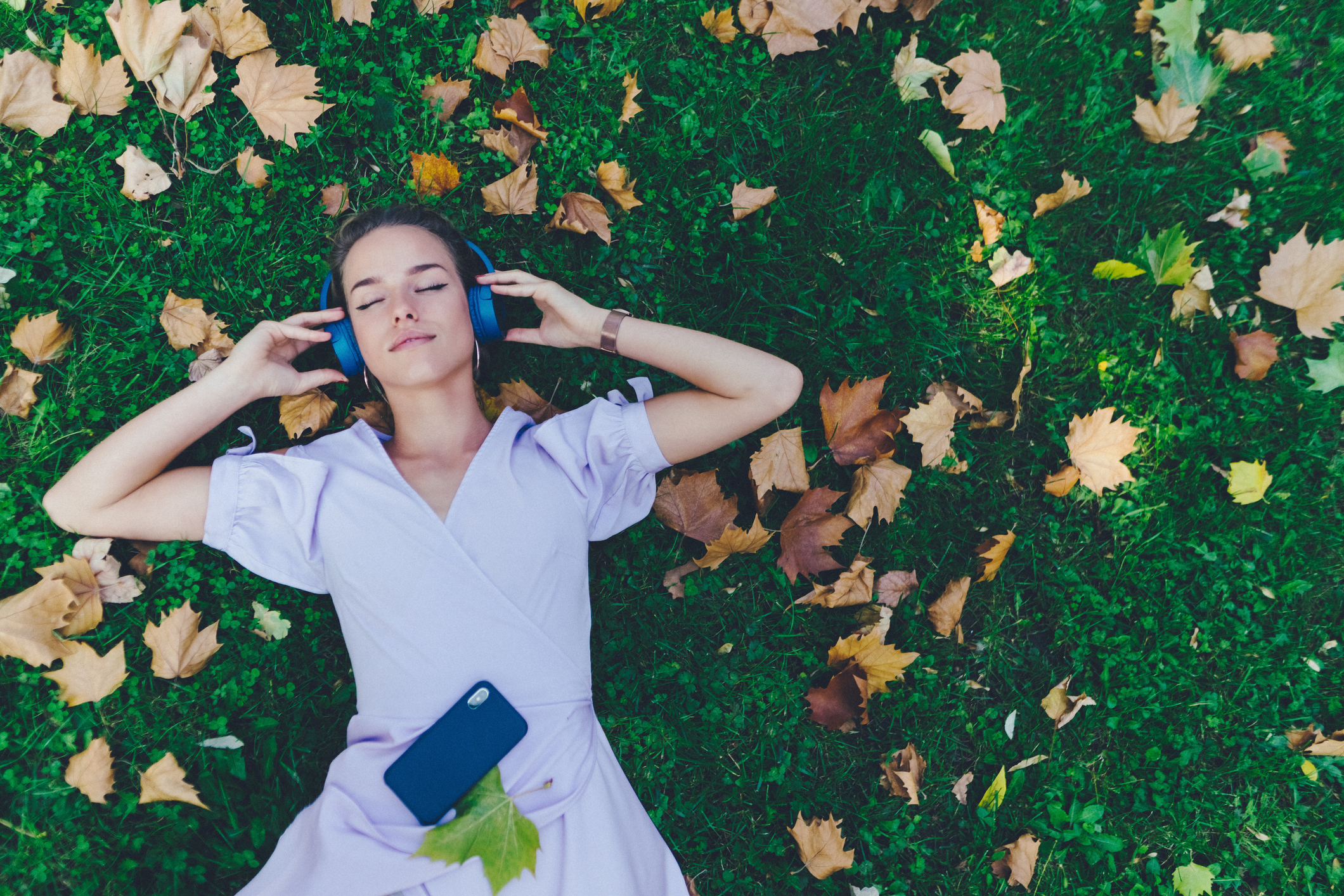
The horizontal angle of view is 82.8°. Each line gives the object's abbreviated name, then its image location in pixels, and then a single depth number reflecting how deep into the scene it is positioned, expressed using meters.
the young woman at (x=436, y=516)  2.48
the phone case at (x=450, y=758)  2.44
